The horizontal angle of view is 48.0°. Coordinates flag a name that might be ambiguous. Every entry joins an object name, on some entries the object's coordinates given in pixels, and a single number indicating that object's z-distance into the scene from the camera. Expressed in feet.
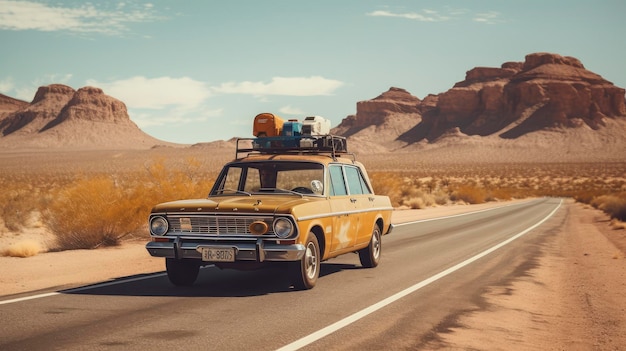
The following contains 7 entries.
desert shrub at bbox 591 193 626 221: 95.61
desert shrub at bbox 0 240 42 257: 47.75
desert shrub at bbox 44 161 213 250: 55.01
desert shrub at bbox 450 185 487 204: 162.40
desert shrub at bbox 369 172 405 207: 122.93
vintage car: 29.30
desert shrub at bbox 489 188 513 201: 183.93
